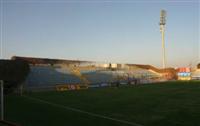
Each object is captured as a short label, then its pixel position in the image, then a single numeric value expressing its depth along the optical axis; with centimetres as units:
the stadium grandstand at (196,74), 3518
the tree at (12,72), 1474
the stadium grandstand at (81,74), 2418
